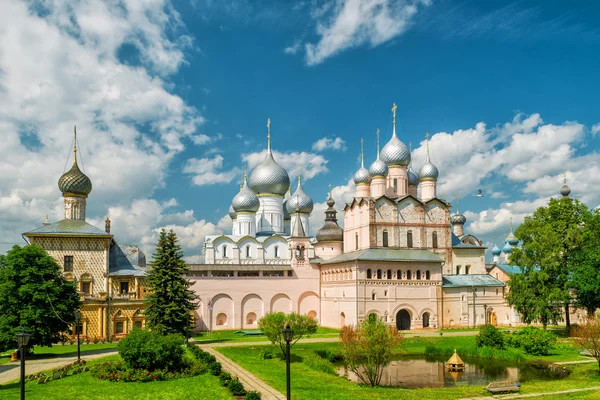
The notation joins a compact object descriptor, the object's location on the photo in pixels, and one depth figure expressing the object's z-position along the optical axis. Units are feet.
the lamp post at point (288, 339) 46.22
